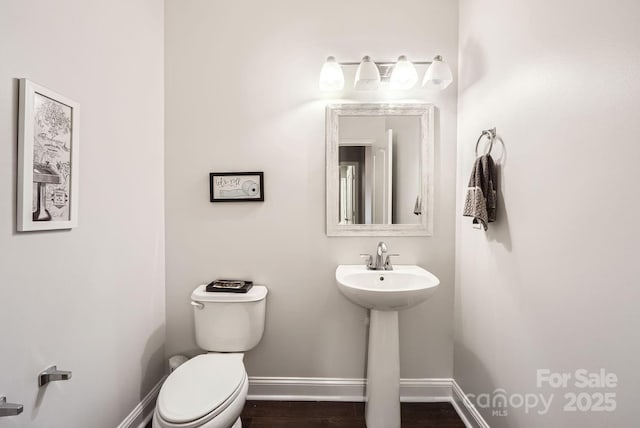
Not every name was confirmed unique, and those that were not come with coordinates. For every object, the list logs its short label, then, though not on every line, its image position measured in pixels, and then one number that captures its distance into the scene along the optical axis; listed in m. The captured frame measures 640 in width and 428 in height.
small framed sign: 1.74
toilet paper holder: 0.98
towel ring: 1.38
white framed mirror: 1.75
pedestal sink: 1.42
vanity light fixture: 1.57
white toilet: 1.10
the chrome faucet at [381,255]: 1.67
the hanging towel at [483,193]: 1.32
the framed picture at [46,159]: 0.92
